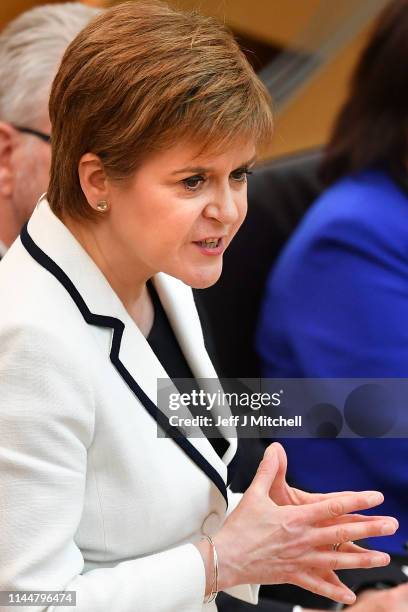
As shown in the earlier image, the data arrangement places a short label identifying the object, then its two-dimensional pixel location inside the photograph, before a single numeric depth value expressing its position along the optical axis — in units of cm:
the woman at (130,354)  279
